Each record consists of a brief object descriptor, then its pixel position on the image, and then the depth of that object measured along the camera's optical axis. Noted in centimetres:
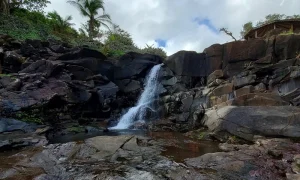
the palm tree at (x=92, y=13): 2345
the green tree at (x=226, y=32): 2184
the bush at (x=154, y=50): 2263
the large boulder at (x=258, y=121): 690
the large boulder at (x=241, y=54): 1363
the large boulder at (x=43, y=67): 1340
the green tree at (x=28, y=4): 2140
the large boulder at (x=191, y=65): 1606
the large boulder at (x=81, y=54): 1550
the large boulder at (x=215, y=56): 1521
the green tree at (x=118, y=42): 2002
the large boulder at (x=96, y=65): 1547
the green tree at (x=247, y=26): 2597
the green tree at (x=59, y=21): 2291
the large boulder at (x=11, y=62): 1400
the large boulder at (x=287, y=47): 1236
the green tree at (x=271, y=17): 2632
